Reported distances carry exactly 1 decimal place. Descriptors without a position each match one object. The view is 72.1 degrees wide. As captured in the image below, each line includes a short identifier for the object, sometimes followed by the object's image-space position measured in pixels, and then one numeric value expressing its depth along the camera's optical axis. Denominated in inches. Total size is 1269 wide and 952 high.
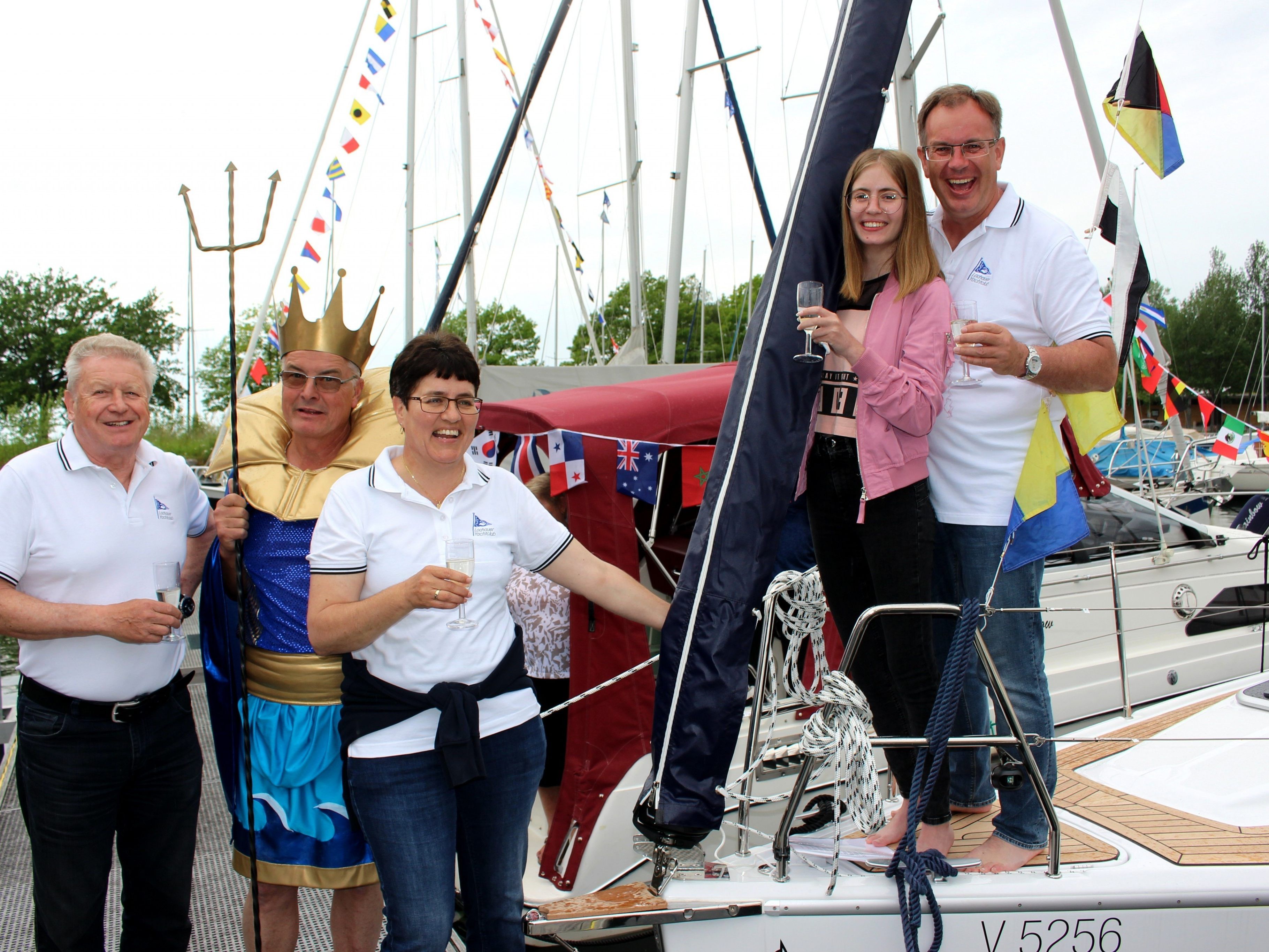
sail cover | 88.1
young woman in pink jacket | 82.3
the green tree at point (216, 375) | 1530.5
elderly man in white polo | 91.7
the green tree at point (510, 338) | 1391.5
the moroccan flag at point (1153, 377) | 327.0
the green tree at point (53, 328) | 1286.9
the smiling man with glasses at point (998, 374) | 85.7
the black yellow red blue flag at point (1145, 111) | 124.3
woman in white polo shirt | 81.0
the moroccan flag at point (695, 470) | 168.4
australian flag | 148.9
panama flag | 144.6
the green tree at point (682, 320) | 1362.0
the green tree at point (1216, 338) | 1770.4
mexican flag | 386.3
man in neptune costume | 101.3
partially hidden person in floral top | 151.6
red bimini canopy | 144.5
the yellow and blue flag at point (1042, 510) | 88.9
